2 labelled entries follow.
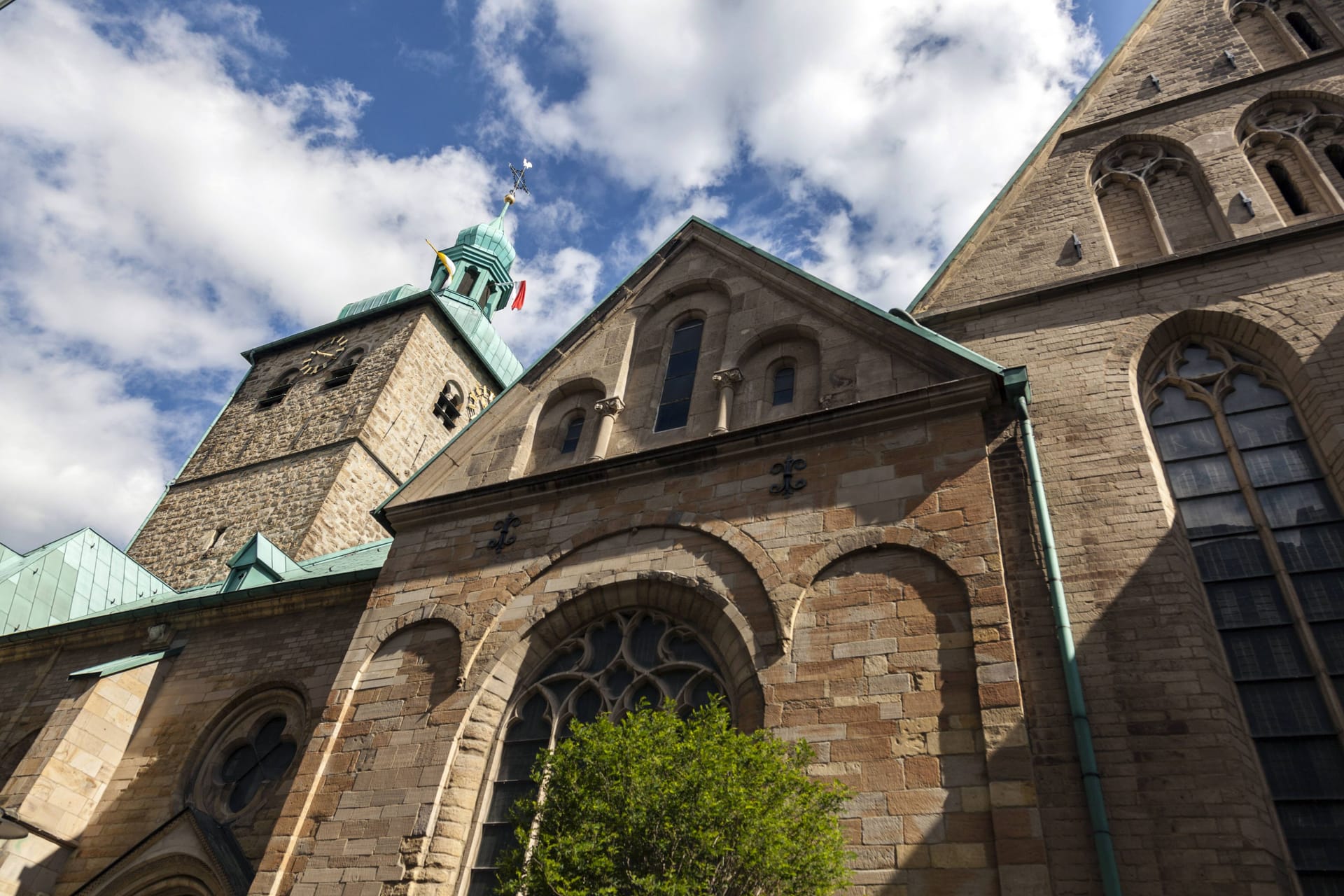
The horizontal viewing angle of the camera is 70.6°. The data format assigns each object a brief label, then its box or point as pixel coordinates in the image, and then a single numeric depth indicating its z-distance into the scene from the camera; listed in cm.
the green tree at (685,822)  617
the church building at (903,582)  747
